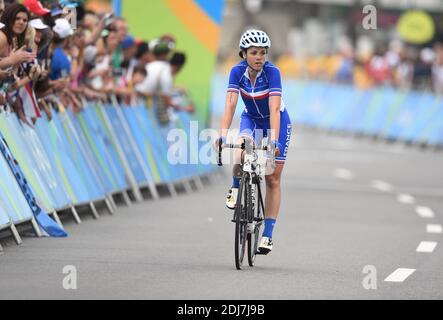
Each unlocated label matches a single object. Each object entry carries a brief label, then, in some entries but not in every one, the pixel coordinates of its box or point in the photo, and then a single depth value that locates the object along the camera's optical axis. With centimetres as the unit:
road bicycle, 1147
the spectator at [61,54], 1512
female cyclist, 1190
